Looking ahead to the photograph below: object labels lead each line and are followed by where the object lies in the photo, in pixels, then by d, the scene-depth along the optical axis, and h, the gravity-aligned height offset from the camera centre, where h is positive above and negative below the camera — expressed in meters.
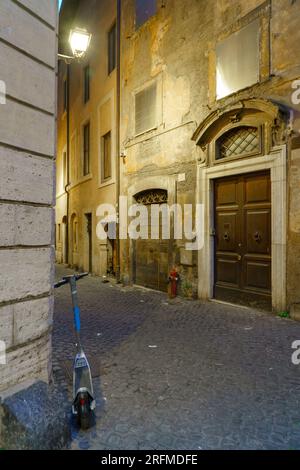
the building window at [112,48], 11.46 +6.90
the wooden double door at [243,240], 6.39 -0.04
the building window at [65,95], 17.52 +7.92
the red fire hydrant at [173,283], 7.91 -1.12
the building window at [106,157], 12.10 +3.07
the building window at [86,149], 14.36 +3.99
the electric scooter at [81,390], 2.49 -1.20
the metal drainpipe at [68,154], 16.81 +4.34
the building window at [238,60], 6.43 +3.72
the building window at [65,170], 17.27 +3.67
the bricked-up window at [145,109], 9.22 +3.79
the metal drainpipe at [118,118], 10.67 +4.01
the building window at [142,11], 9.84 +7.00
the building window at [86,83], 14.28 +6.93
